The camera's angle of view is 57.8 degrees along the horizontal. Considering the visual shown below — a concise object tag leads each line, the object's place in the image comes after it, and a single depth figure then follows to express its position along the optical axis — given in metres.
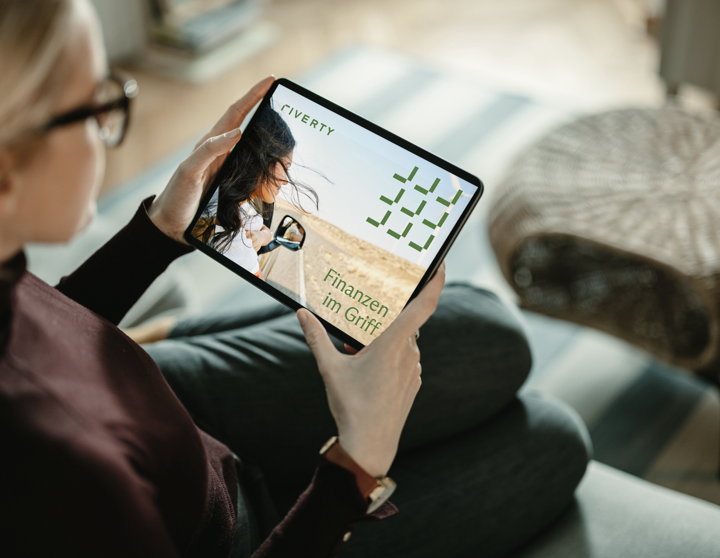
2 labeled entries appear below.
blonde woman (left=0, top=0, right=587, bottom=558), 0.46
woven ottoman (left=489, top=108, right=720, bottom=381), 1.24
